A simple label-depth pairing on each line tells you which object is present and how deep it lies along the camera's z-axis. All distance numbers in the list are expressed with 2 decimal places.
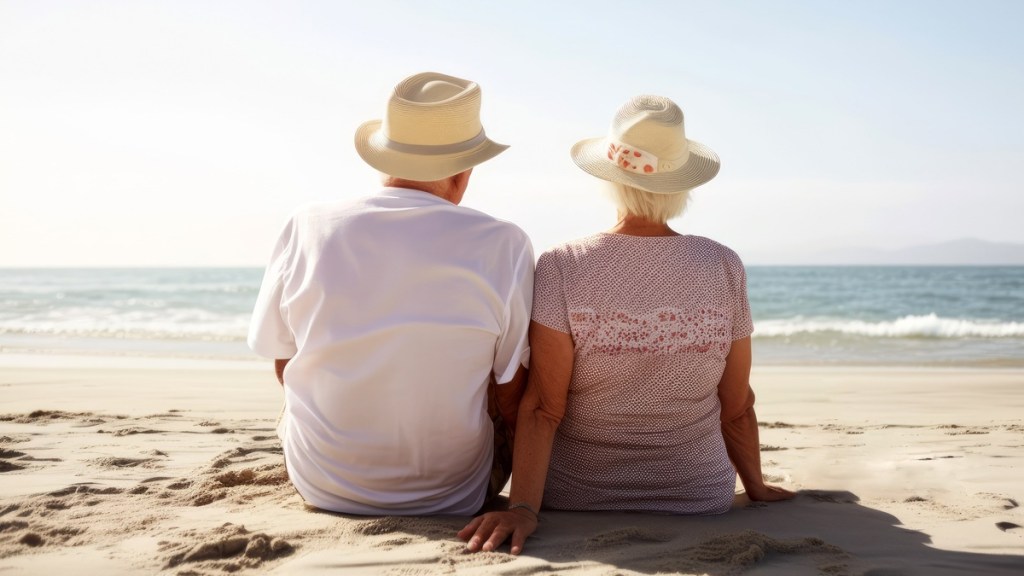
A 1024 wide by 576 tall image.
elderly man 2.60
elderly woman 2.83
